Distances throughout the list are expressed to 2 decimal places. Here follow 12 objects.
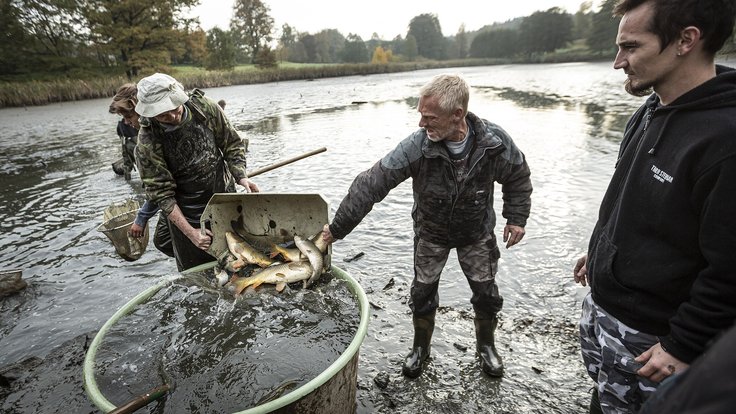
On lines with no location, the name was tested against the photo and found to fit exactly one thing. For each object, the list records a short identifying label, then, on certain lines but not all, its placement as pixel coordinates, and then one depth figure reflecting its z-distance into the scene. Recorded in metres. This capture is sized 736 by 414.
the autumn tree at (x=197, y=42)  44.66
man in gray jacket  2.65
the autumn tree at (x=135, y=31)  39.62
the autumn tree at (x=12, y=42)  36.31
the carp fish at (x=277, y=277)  3.03
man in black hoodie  1.44
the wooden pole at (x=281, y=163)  4.73
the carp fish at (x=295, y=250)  3.02
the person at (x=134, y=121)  3.73
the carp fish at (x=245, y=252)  3.22
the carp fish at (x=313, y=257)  2.97
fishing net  4.12
